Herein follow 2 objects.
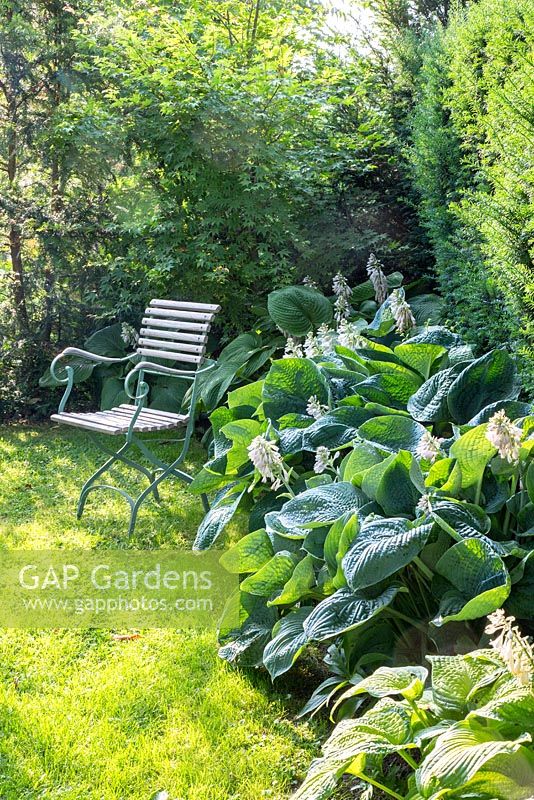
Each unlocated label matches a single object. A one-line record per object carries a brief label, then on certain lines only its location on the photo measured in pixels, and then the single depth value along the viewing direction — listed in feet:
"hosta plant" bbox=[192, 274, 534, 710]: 6.86
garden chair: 12.54
